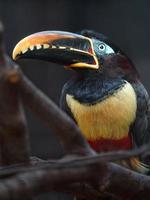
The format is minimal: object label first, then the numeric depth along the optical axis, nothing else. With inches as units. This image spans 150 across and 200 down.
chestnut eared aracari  162.0
